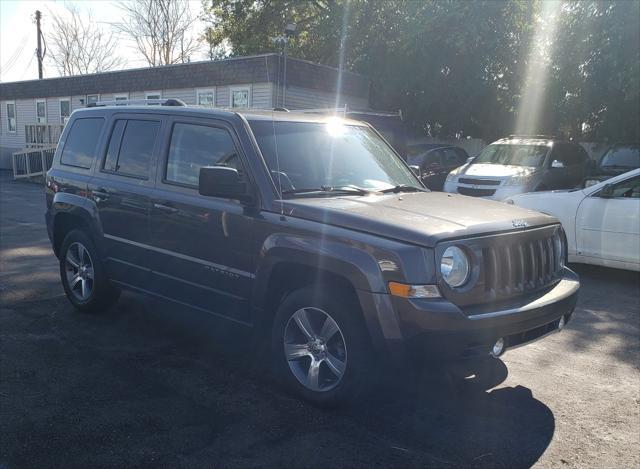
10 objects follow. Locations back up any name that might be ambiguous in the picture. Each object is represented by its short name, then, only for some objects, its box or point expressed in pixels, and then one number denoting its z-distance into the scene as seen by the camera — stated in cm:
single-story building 1841
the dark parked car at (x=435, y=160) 1705
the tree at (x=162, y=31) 4047
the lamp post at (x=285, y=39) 1720
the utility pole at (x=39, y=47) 4262
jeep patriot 367
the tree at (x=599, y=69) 1465
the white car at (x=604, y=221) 773
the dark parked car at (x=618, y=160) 1342
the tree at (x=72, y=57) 4597
